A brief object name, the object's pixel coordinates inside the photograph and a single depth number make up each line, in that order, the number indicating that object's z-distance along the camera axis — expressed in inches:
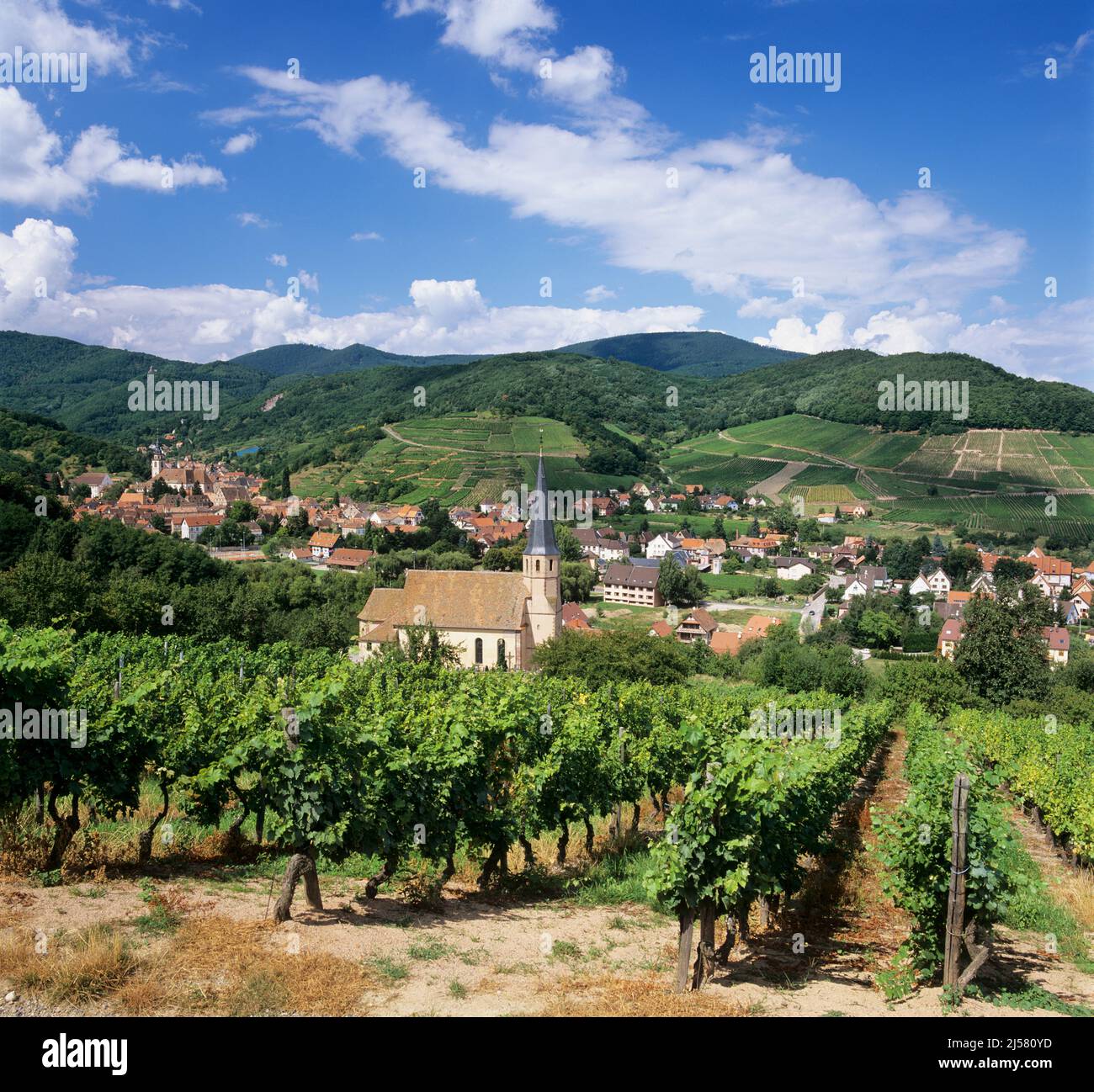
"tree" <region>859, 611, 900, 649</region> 2802.7
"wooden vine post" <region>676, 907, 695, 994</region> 322.3
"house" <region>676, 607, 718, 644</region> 2824.8
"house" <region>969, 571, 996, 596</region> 3065.9
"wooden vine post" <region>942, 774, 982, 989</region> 315.9
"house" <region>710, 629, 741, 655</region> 2513.5
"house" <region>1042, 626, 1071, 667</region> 2664.9
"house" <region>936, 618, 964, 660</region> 2664.9
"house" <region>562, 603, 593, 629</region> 2606.8
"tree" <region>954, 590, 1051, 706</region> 1861.5
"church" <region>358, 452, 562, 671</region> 1936.5
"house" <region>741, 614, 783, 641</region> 2691.9
